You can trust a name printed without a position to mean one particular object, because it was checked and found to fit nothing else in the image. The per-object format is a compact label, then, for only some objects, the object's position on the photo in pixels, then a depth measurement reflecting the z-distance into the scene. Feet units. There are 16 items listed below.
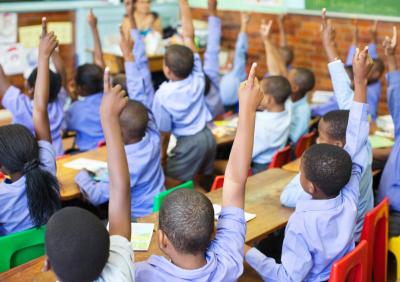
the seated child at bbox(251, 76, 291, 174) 12.73
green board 17.99
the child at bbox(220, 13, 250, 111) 17.08
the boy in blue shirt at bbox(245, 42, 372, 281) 7.23
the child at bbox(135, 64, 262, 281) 5.65
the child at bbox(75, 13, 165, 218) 9.87
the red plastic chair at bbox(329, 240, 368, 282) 6.51
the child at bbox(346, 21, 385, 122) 15.30
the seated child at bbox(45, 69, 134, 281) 4.66
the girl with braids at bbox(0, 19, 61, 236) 7.97
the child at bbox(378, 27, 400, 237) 10.24
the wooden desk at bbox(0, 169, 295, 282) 6.78
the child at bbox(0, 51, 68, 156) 11.94
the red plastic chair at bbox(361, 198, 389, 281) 8.20
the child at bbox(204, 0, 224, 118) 15.23
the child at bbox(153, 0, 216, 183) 12.93
